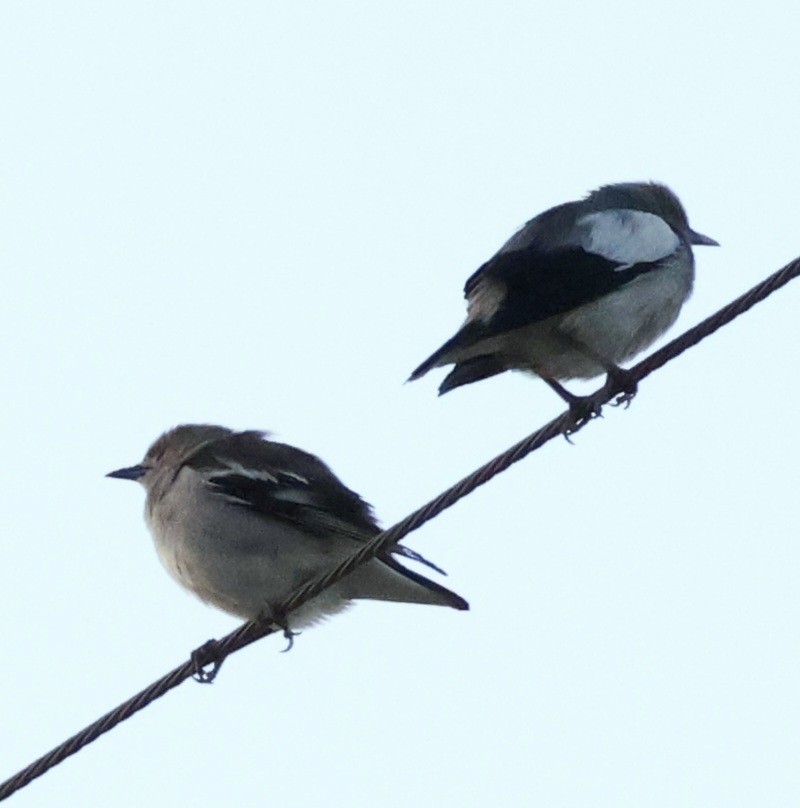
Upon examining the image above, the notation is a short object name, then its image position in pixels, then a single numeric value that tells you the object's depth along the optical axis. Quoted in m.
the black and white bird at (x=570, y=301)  17.12
